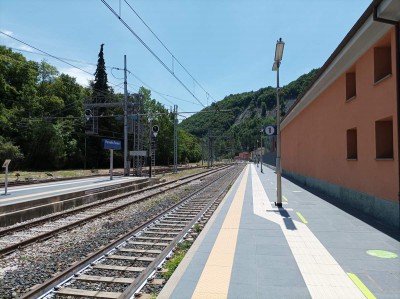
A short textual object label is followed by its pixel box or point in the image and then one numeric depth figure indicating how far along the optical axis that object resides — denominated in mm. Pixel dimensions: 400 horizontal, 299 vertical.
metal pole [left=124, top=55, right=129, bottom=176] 32109
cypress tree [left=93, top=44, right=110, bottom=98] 63125
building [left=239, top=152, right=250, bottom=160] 148625
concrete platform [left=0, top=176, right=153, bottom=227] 11789
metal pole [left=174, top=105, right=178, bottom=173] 41234
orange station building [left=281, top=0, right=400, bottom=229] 8422
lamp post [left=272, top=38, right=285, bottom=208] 11752
